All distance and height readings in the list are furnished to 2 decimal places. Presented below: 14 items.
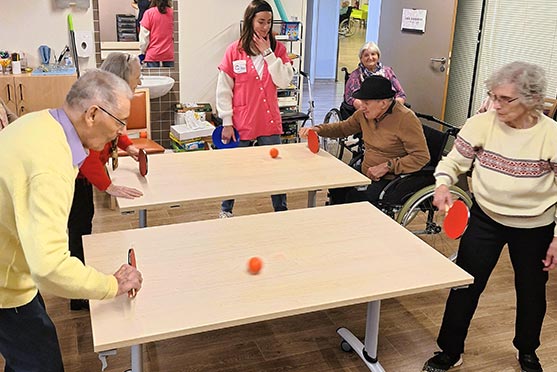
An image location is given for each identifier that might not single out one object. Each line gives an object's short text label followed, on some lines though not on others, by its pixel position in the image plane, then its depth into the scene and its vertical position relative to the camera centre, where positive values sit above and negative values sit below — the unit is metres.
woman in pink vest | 3.66 -0.48
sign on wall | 5.81 -0.08
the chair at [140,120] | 4.83 -0.95
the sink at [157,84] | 5.10 -0.69
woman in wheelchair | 5.03 -0.51
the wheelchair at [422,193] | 3.32 -1.01
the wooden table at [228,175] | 2.74 -0.83
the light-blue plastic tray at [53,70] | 4.77 -0.57
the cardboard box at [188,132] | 5.09 -1.07
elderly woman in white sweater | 2.27 -0.72
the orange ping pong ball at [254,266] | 2.04 -0.87
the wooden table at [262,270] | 1.77 -0.89
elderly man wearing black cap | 3.29 -0.71
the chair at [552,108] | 4.60 -0.70
